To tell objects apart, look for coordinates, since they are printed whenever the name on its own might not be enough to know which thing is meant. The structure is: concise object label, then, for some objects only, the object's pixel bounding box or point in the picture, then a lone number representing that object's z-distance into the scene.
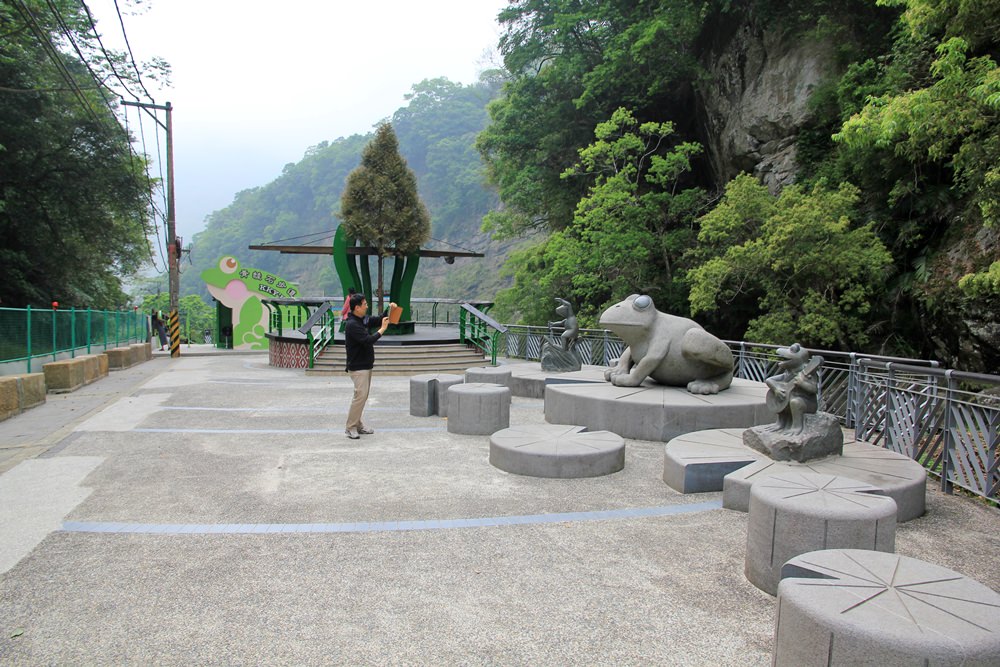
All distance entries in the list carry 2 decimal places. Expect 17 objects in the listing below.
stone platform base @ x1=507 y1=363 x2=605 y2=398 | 10.04
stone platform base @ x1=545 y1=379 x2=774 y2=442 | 7.00
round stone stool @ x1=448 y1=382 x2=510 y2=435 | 7.46
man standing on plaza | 7.04
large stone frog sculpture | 7.59
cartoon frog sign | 25.61
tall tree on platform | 16.81
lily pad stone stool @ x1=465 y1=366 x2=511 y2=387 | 9.91
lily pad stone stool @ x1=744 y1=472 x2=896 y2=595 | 3.18
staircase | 14.55
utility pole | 20.97
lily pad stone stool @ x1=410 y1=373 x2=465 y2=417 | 8.72
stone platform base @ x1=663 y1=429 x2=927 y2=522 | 4.56
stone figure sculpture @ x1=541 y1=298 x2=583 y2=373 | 10.46
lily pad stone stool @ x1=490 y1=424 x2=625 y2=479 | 5.53
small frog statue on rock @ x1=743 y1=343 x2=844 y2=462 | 5.06
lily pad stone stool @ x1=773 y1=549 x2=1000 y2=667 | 1.99
